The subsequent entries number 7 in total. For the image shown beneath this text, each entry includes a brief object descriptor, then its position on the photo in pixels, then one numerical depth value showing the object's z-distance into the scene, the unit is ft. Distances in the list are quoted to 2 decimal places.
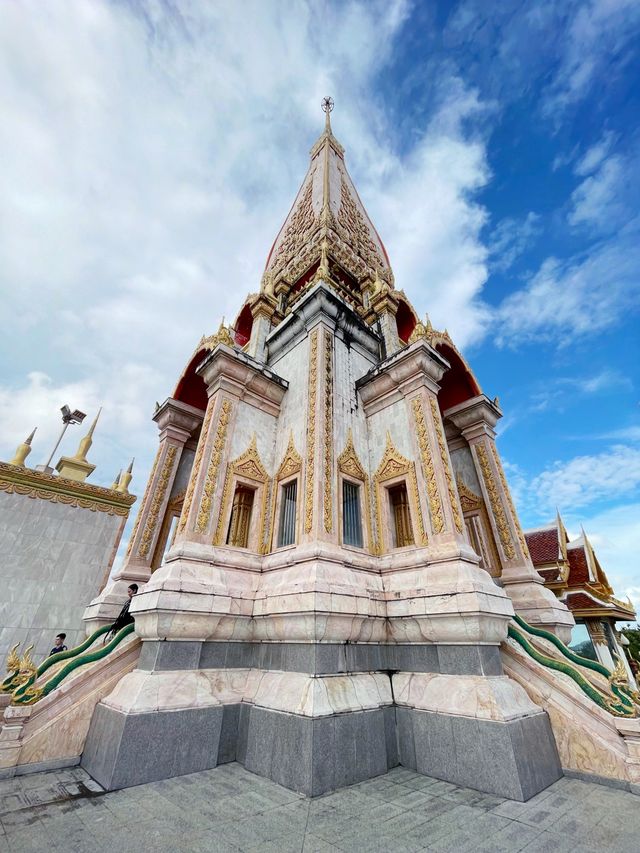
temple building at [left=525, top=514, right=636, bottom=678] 50.98
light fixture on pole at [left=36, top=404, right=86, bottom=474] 59.06
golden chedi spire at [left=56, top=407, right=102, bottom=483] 51.47
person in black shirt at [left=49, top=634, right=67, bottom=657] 29.94
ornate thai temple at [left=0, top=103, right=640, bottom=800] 15.46
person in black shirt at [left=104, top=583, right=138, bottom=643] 22.66
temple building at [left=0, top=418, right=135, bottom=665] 38.81
